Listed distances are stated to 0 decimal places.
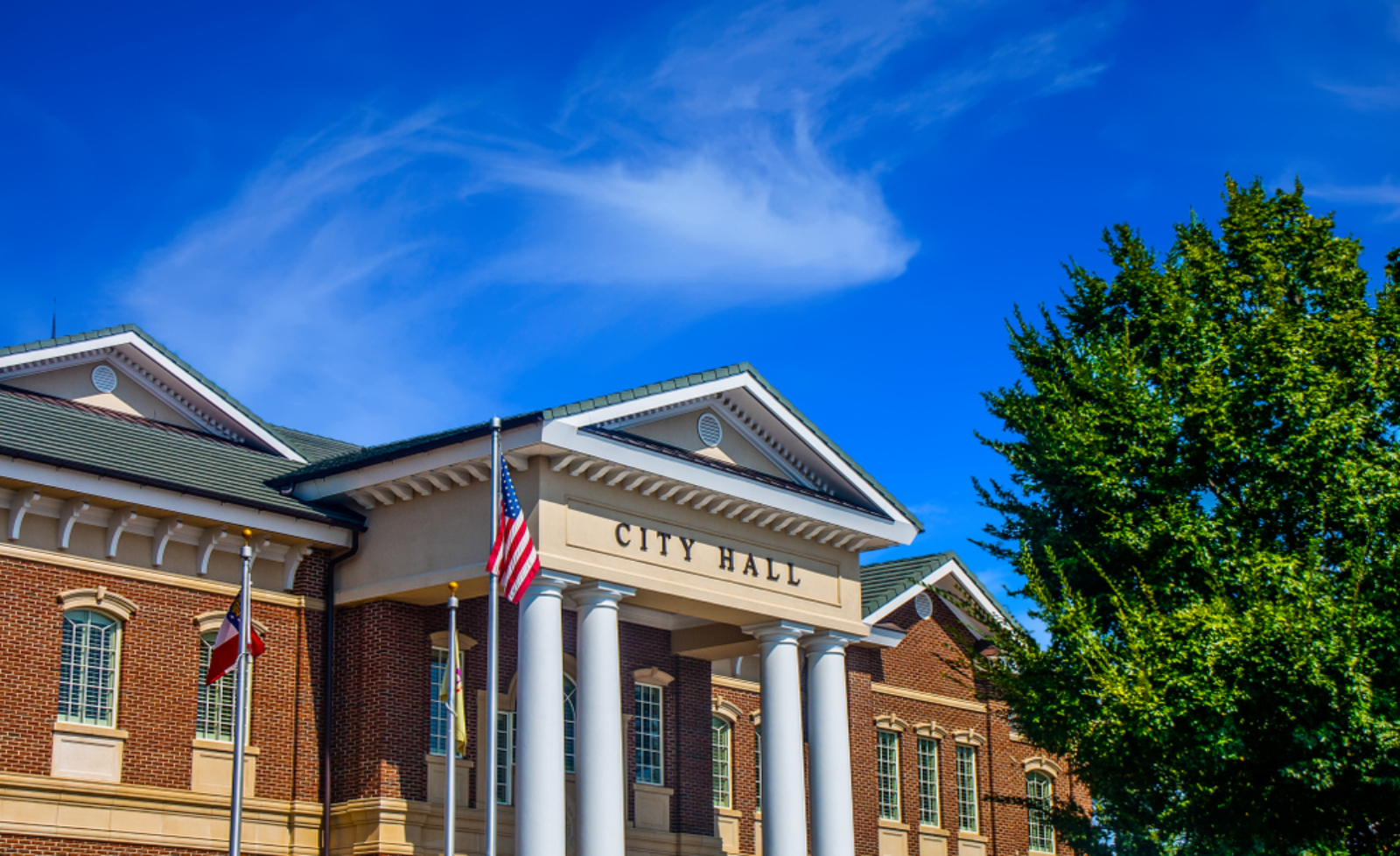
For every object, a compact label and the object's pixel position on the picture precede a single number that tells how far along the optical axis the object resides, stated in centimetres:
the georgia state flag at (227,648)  1916
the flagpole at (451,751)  1889
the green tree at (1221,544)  2166
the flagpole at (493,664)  1917
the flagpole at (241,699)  1852
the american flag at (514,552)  1994
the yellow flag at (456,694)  1970
